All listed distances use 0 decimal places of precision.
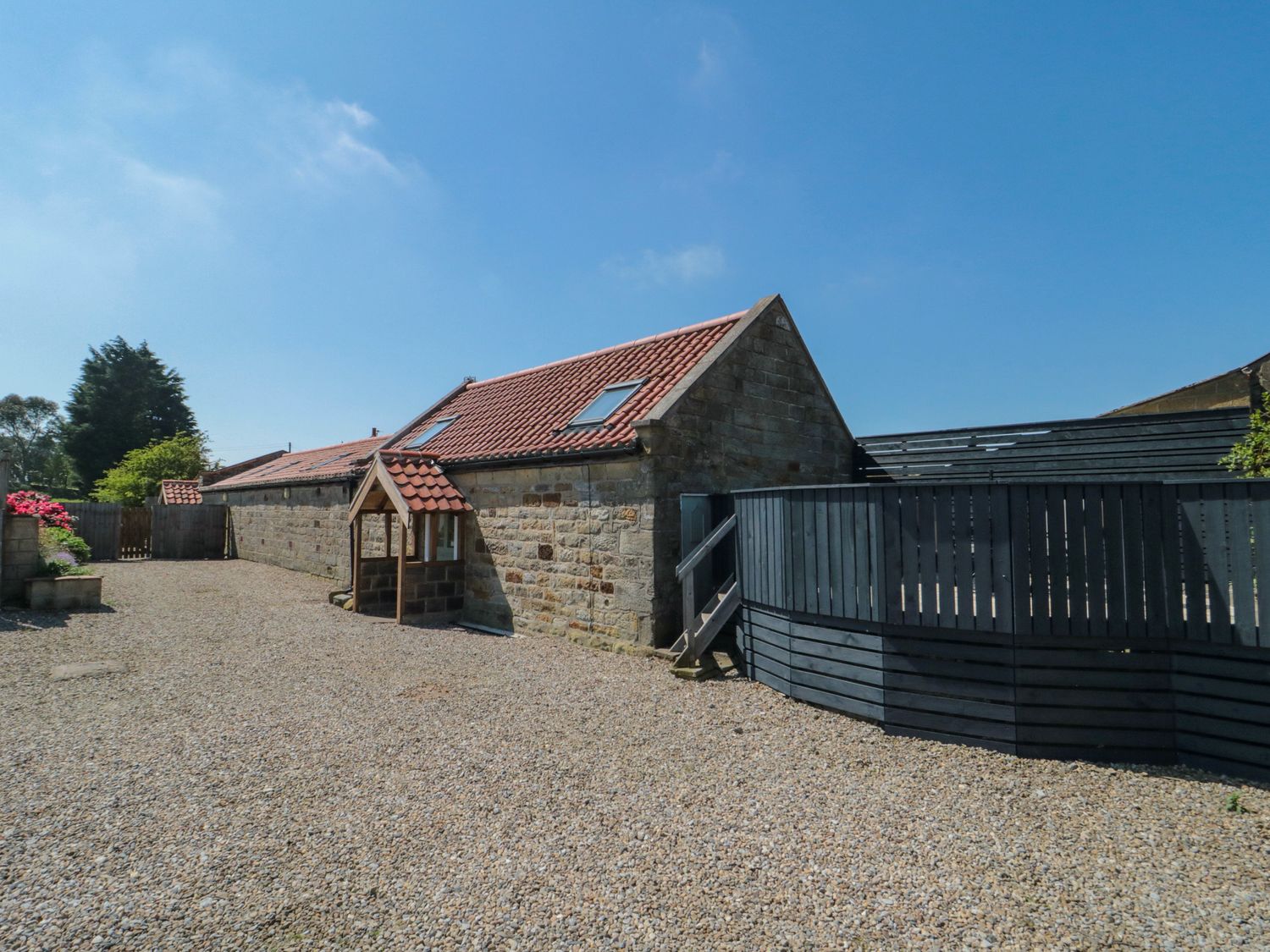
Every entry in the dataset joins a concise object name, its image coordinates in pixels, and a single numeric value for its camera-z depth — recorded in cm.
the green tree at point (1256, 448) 641
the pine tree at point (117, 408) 4231
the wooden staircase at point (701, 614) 757
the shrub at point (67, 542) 1232
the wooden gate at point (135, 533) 2264
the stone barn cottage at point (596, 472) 870
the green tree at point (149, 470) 3494
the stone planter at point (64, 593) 1070
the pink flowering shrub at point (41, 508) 1089
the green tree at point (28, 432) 5647
